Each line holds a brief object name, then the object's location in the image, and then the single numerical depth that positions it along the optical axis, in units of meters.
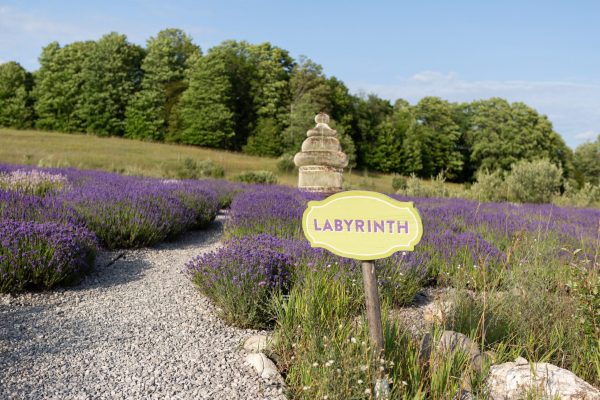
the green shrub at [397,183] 26.96
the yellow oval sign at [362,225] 2.69
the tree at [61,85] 45.47
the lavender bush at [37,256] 4.44
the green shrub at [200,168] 21.52
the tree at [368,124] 47.09
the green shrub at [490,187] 15.57
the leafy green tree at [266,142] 42.16
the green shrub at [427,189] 15.78
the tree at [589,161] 60.89
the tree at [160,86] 44.06
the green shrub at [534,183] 15.95
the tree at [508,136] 48.97
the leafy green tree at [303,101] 39.78
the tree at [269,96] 42.50
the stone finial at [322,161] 11.96
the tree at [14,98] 46.03
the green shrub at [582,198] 15.26
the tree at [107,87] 44.88
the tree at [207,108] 42.56
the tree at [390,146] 46.41
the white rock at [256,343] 3.34
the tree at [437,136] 48.94
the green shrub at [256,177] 19.42
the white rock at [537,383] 2.64
